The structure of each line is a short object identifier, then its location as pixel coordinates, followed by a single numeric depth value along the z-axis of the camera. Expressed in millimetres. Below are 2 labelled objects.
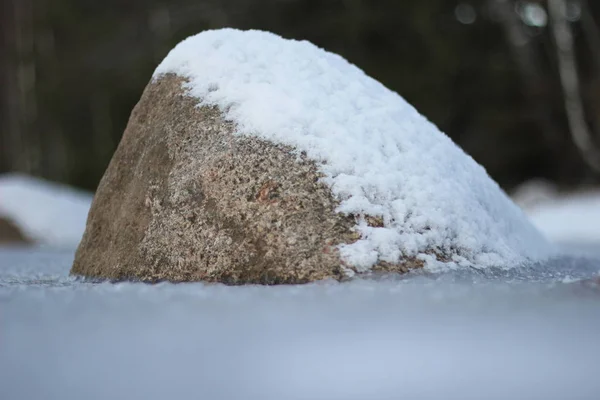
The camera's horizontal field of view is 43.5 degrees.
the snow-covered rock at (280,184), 2479
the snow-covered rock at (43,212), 7117
